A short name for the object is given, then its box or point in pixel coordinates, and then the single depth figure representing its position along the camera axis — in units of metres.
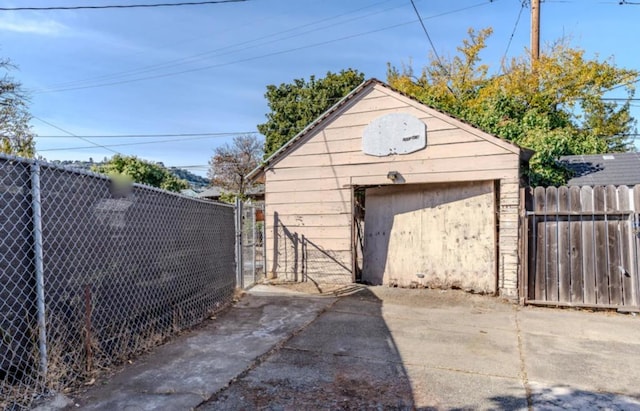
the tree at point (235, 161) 28.83
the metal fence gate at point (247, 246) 7.16
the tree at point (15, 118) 14.25
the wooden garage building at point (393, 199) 7.33
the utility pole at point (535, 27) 15.44
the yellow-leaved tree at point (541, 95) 9.44
